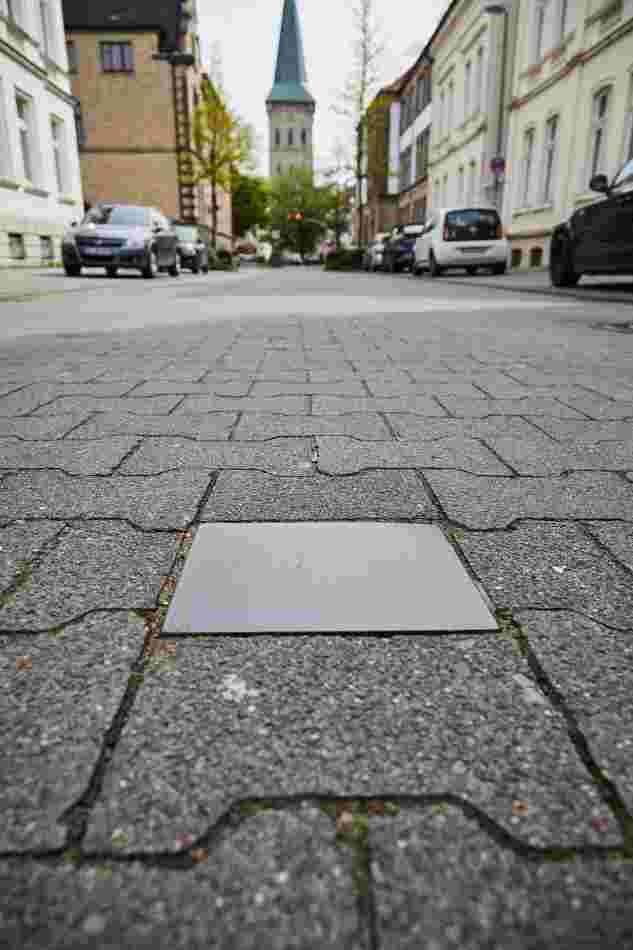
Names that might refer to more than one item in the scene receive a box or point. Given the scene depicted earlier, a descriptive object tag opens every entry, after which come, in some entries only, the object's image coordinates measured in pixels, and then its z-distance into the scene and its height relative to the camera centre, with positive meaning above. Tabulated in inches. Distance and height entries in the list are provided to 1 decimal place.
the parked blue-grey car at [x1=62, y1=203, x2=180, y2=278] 632.4 +10.9
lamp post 916.6 +279.5
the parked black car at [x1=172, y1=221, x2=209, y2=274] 999.6 +6.7
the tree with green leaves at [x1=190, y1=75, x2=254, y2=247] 1518.2 +242.4
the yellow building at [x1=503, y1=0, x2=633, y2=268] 642.8 +148.7
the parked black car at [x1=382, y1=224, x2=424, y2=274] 1079.0 +10.7
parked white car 722.2 +15.7
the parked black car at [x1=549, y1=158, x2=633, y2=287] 358.9 +12.8
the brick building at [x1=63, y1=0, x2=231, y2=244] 1461.6 +312.9
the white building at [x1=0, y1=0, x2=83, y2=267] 752.1 +135.0
